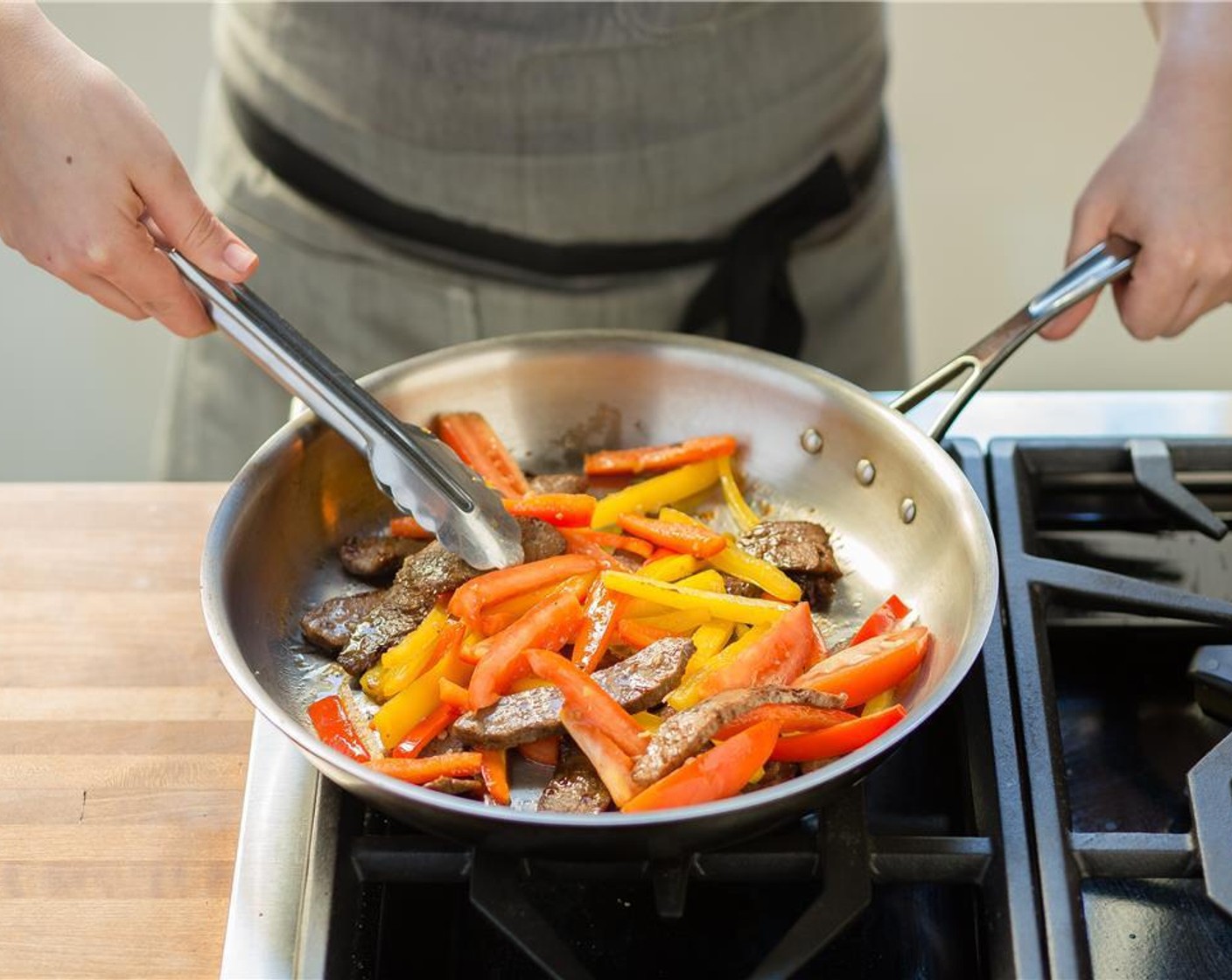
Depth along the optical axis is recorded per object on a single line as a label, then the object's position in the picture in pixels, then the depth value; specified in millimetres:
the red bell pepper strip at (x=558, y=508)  1159
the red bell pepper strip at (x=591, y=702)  939
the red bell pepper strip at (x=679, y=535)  1138
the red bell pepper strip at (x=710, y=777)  866
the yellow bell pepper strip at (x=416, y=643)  1053
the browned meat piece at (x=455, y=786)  932
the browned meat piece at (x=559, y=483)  1207
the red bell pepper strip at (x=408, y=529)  1188
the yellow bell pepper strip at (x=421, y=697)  1004
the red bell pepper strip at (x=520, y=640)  1005
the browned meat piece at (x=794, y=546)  1119
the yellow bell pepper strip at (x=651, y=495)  1208
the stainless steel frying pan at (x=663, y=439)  1036
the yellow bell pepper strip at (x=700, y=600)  1079
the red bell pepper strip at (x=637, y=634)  1078
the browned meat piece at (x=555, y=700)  951
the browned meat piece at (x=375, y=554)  1166
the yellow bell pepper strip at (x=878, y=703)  1002
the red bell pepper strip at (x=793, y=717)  916
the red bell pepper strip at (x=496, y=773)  956
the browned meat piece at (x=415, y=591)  1060
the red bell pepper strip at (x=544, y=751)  989
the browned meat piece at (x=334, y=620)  1077
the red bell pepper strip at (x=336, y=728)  991
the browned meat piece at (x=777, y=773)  947
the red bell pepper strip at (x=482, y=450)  1226
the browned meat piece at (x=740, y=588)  1133
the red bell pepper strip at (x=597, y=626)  1056
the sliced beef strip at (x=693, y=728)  887
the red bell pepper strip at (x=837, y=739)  940
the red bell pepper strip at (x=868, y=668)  983
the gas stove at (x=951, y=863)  865
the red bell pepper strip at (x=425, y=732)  997
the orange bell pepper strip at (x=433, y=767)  950
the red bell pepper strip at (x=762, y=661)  1001
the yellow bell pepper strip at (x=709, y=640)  1060
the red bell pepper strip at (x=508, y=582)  1077
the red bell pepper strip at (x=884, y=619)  1071
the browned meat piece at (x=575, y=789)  918
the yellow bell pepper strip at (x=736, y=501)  1228
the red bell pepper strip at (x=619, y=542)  1177
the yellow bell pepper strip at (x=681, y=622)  1103
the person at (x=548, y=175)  1531
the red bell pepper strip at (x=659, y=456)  1233
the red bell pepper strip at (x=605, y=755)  895
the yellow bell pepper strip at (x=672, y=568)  1131
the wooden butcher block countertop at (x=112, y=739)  937
